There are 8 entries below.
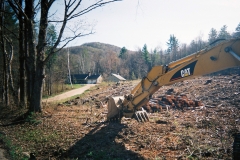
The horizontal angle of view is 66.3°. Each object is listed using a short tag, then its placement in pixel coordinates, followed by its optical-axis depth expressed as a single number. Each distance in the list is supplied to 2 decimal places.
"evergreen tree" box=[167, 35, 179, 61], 77.60
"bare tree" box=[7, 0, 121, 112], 9.32
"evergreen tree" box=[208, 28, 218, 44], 71.38
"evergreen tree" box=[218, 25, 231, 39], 59.48
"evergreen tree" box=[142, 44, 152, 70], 74.50
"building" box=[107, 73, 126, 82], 65.20
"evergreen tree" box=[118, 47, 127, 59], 93.91
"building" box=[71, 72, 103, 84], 72.12
